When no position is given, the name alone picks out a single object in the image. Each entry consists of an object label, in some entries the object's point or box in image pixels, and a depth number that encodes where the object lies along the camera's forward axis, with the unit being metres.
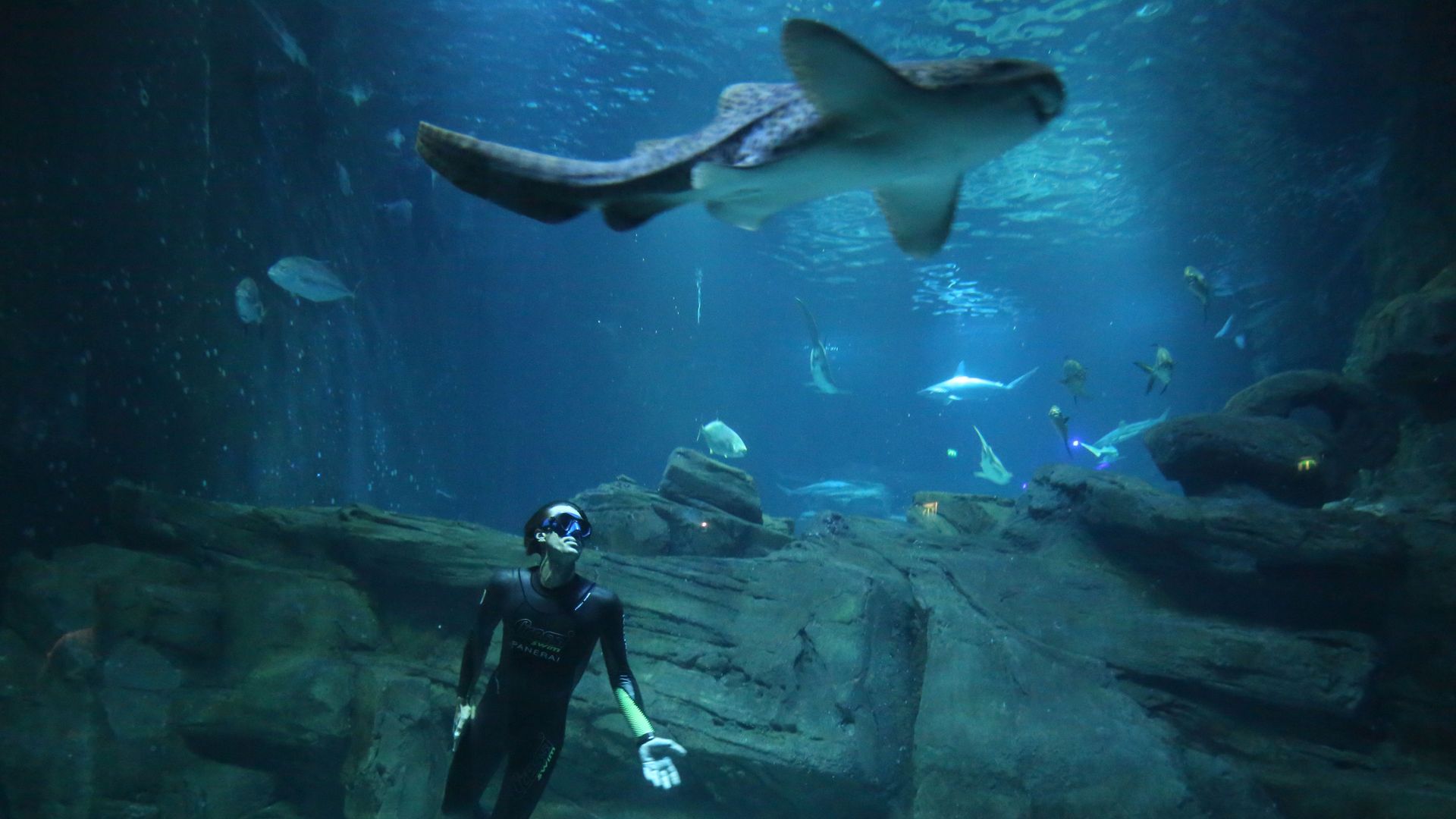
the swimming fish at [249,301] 8.93
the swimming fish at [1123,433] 19.41
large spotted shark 2.17
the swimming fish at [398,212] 16.17
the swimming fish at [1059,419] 10.96
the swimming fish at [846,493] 31.66
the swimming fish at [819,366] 11.78
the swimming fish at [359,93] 13.49
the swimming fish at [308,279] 9.49
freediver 3.44
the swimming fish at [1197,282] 10.14
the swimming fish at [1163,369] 10.49
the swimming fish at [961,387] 20.99
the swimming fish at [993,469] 14.66
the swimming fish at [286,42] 10.53
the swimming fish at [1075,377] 11.12
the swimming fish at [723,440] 12.46
